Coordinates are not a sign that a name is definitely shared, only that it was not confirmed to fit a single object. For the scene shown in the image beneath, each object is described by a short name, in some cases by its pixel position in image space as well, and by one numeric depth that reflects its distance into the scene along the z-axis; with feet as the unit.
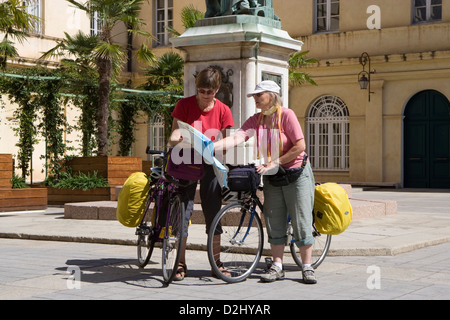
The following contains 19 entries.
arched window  93.61
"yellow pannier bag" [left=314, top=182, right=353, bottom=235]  23.97
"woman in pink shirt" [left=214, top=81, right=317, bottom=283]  22.89
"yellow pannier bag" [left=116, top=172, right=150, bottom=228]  24.86
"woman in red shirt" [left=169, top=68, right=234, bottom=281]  23.27
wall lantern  89.25
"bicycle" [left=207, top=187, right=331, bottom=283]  22.90
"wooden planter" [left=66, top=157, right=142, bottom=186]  57.88
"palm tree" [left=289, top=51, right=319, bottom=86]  81.61
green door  86.94
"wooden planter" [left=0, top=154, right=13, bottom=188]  50.11
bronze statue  37.50
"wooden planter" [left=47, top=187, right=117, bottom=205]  54.85
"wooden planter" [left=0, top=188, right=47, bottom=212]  49.14
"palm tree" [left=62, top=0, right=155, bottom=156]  63.87
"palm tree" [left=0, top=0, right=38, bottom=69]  52.34
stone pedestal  35.65
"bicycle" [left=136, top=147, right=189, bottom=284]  22.29
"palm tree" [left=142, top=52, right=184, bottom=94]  88.58
